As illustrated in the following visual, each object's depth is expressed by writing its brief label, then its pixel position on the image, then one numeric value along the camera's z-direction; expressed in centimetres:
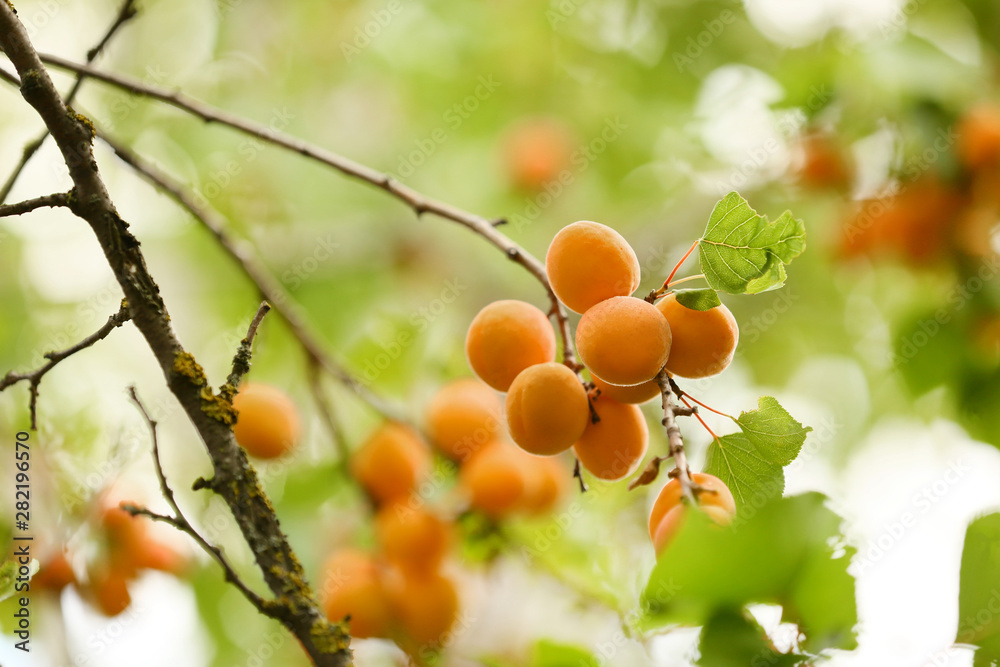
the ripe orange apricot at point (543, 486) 181
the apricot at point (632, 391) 160
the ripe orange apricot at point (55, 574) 176
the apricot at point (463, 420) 182
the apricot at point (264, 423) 177
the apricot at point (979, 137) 202
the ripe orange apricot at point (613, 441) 161
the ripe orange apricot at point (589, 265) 160
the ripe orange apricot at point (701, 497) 156
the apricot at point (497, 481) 177
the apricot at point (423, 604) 177
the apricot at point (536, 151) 314
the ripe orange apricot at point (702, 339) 158
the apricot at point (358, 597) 176
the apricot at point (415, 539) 177
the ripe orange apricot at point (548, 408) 159
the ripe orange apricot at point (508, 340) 162
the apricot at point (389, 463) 179
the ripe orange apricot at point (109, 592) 178
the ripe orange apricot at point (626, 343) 157
